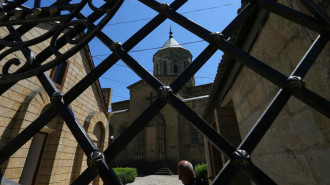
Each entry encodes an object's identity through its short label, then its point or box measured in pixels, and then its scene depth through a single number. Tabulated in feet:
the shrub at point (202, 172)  29.57
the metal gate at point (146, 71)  2.29
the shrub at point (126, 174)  34.94
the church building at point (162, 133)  52.16
